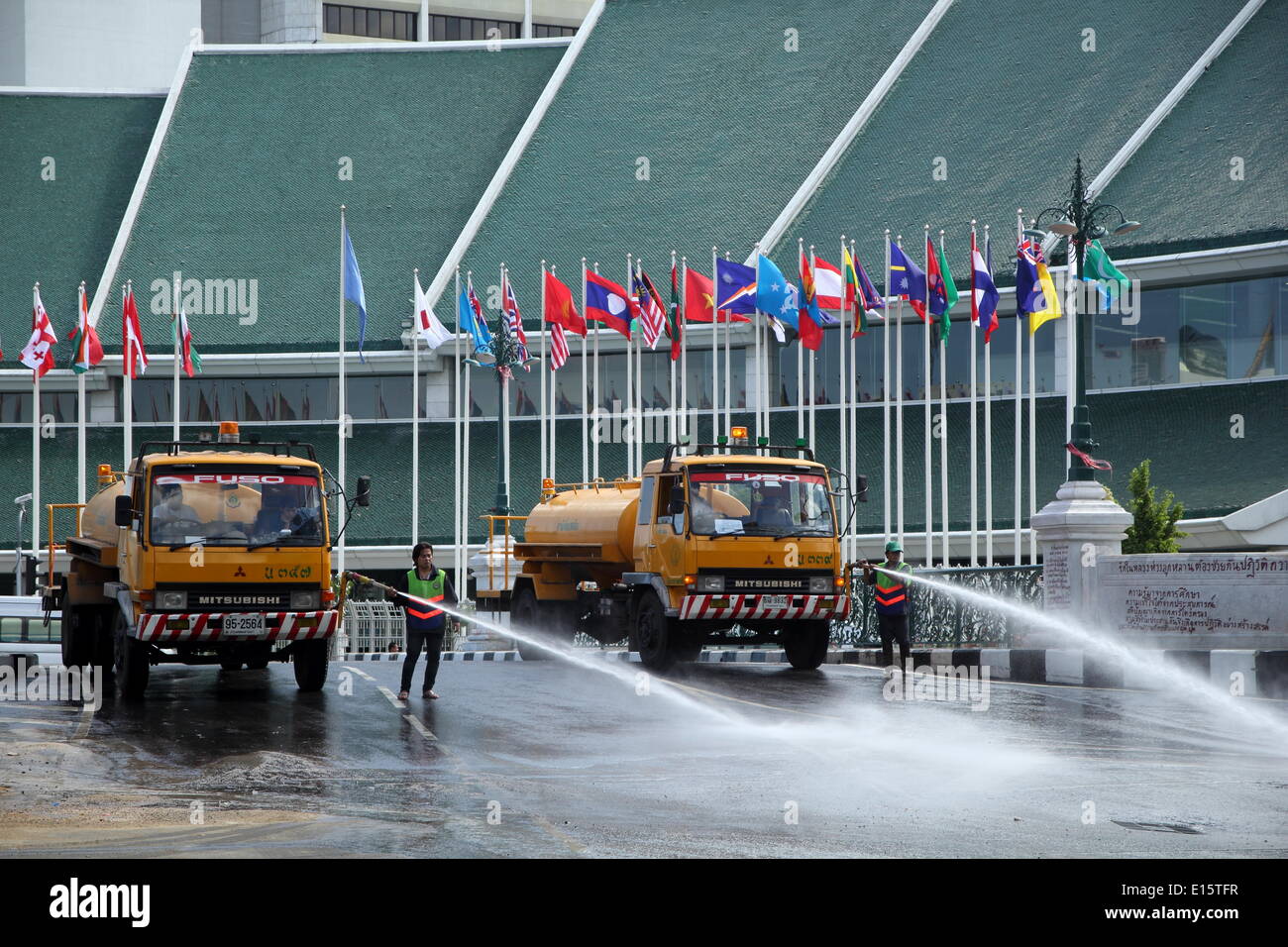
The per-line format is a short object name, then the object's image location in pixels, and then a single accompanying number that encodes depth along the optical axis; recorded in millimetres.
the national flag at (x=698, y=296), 39031
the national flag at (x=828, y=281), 37188
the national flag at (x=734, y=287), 37594
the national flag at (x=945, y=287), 36000
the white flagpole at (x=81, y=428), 40875
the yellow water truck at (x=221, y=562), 18672
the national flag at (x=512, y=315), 40125
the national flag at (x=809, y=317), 37375
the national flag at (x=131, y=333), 41188
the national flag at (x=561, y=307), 39938
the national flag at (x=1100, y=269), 30281
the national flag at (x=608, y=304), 38969
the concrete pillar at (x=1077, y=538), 24906
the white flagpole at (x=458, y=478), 45719
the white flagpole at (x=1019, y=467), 38703
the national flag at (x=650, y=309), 37875
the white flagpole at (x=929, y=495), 37781
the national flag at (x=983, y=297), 35500
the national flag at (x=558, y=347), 39875
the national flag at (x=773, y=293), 37188
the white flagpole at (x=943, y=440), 38562
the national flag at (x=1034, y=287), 33812
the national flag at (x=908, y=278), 36438
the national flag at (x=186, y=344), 44062
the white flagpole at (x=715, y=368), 38062
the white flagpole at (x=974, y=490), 37812
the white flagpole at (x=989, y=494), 37306
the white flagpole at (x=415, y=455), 46850
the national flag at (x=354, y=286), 40844
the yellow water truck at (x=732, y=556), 22656
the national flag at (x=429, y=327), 41000
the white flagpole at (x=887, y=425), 39516
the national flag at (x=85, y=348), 41062
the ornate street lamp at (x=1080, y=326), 25391
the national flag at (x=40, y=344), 41062
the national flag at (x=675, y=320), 38688
